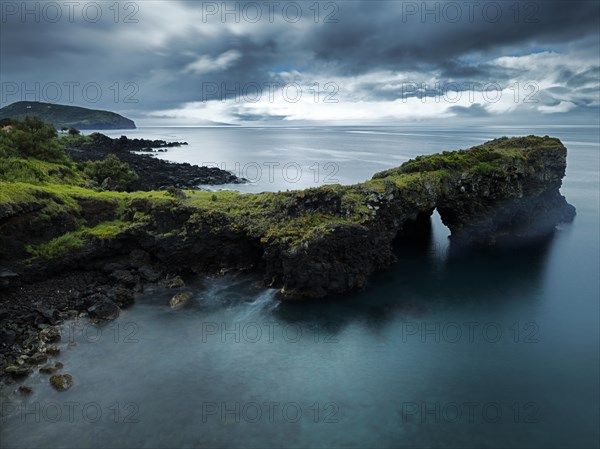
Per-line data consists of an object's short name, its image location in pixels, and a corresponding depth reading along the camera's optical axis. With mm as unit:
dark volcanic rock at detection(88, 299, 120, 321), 34125
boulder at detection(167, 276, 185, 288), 39947
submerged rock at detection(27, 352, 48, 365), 28125
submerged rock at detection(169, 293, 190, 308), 36906
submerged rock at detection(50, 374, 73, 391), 26156
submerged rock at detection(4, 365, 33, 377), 26781
